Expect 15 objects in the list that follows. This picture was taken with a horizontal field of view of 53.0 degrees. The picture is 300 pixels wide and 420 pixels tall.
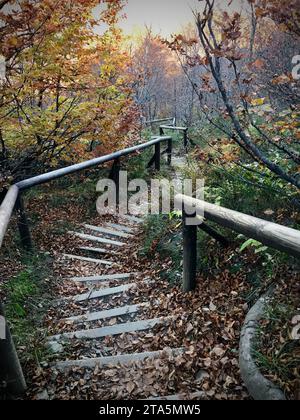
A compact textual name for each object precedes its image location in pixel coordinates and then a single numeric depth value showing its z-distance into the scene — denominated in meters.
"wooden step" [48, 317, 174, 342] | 3.42
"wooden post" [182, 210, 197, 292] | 3.83
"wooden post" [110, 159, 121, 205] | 7.83
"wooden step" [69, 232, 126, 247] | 5.84
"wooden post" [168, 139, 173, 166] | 11.20
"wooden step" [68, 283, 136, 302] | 4.20
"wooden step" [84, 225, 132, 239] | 6.17
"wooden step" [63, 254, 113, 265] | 5.19
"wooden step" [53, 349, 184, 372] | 2.99
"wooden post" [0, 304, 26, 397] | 2.31
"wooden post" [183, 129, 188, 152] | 14.40
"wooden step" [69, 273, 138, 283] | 4.64
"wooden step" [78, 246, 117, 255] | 5.57
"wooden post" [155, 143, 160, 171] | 9.47
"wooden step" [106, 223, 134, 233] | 6.45
